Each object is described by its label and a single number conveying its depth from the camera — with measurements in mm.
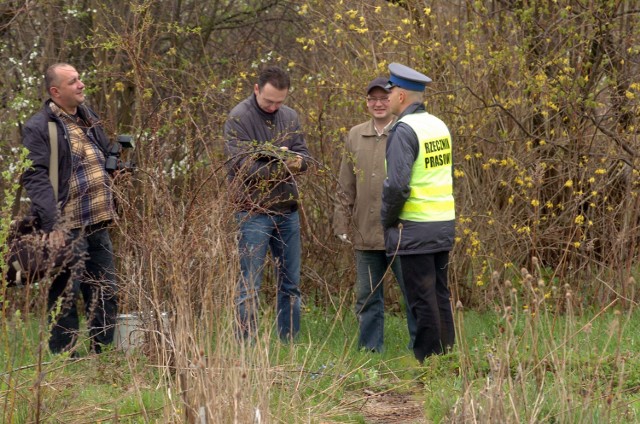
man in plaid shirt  13344
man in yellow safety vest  13055
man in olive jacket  14562
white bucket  11648
